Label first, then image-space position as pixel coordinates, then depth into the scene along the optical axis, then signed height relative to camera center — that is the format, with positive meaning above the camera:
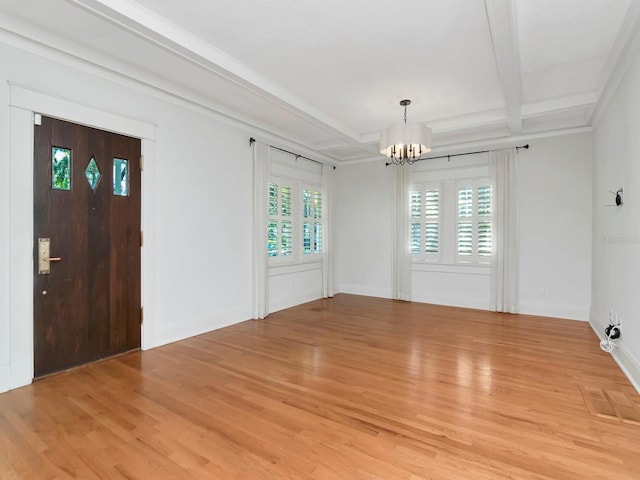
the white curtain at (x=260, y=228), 5.28 +0.15
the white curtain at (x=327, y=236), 7.07 +0.04
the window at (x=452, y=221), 6.01 +0.32
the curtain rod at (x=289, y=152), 5.22 +1.57
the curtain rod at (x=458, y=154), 5.63 +1.56
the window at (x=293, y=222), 5.86 +0.29
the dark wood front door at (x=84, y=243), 3.07 -0.07
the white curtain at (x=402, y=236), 6.67 +0.04
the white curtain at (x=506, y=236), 5.65 +0.04
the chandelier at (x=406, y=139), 3.92 +1.18
